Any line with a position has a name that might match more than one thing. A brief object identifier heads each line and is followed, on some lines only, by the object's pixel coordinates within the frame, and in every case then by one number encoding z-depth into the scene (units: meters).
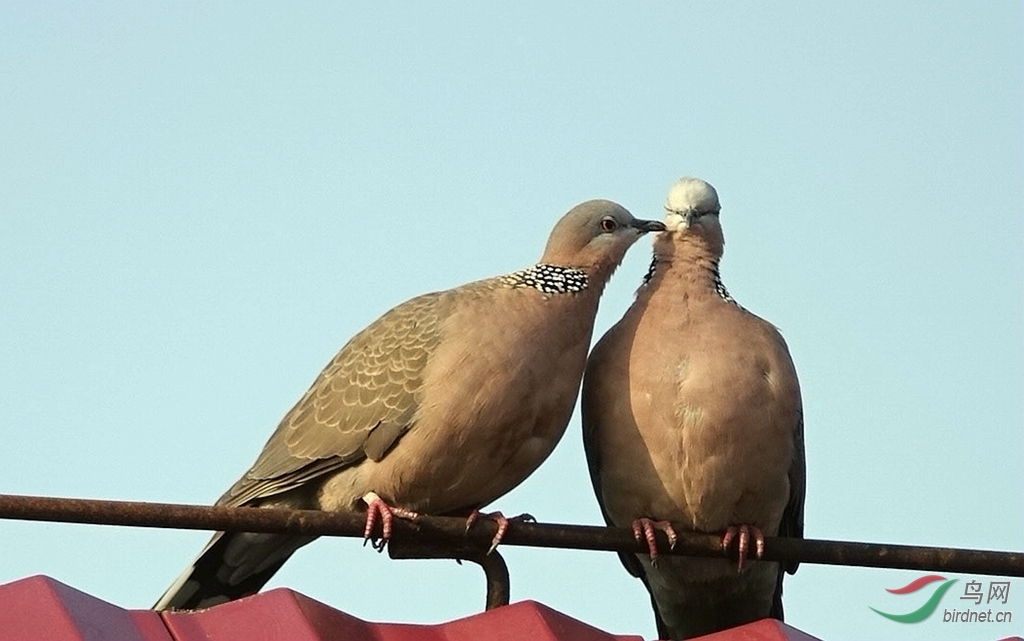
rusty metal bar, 8.07
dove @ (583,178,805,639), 11.41
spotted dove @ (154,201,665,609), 11.45
